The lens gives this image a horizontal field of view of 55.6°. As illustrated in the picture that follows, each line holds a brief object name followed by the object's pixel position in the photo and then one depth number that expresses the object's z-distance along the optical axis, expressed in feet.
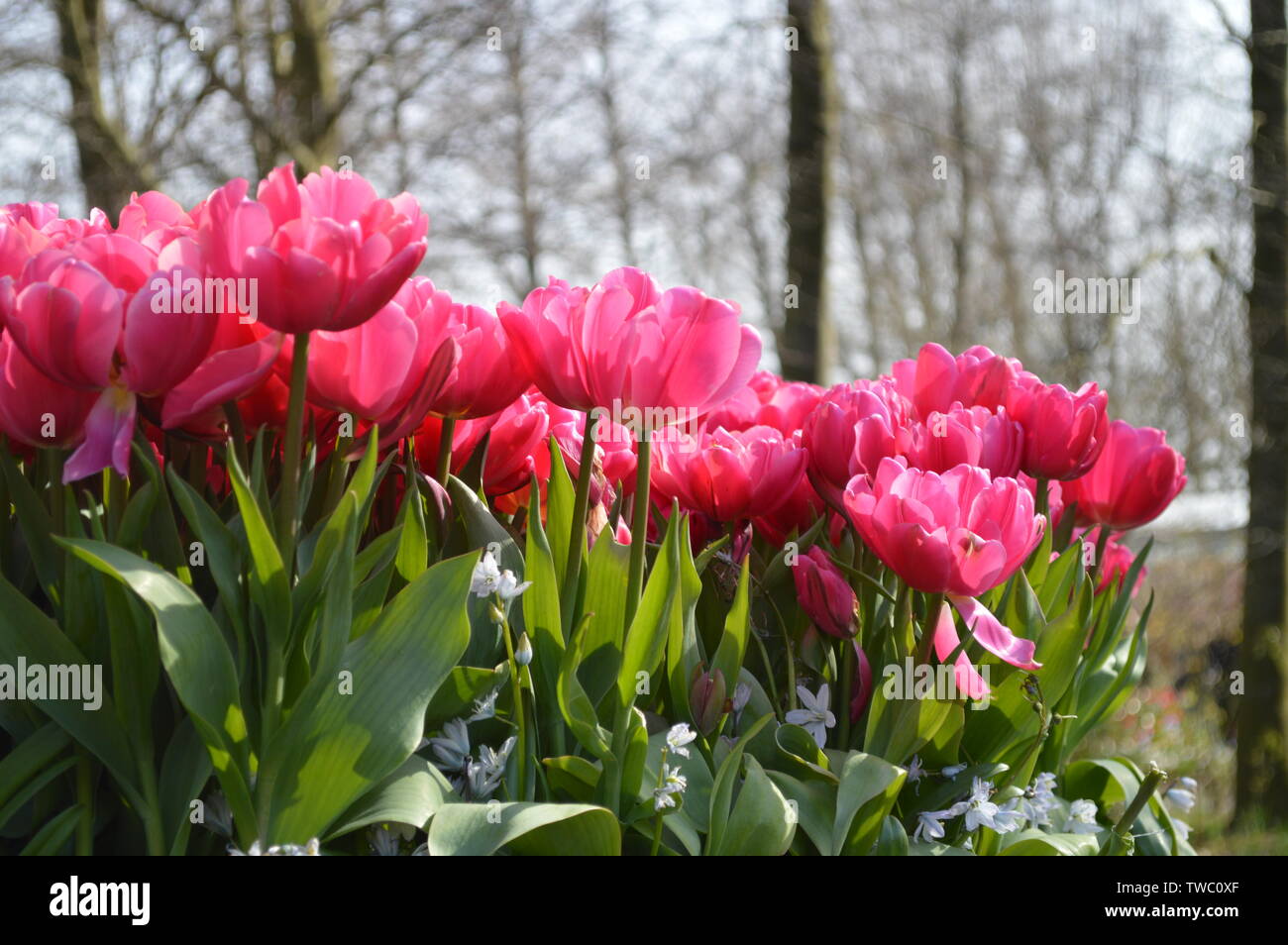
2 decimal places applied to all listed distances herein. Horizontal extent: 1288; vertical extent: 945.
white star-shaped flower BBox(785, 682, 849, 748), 3.82
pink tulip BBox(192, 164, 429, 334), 2.90
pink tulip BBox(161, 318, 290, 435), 3.01
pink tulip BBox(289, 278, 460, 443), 3.28
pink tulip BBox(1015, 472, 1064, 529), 5.39
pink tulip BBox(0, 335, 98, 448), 3.22
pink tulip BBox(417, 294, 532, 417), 3.63
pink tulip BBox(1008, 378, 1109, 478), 4.37
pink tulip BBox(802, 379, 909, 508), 3.92
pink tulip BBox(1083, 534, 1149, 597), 5.10
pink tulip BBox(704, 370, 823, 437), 5.31
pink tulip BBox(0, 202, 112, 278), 3.27
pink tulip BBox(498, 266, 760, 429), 3.33
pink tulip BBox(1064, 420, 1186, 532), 4.94
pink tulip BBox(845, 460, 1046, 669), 3.40
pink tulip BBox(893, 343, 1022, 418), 4.68
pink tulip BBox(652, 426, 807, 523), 3.96
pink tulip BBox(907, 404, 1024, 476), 4.00
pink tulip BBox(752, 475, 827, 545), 4.42
